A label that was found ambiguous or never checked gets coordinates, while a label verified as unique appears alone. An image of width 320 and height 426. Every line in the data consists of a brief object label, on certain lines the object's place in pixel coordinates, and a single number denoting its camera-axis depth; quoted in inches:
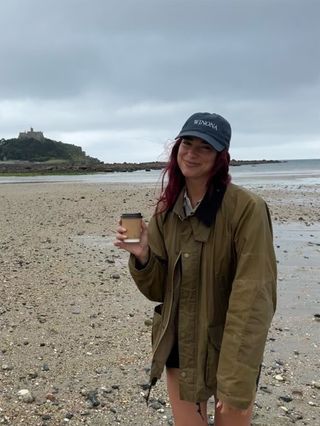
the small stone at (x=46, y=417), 175.9
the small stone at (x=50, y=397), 188.8
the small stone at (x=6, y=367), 213.0
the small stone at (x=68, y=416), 177.7
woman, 107.7
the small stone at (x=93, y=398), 187.3
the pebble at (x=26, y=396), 186.9
